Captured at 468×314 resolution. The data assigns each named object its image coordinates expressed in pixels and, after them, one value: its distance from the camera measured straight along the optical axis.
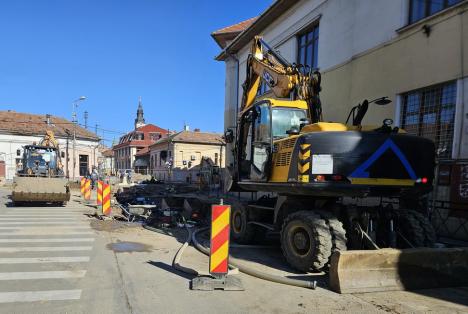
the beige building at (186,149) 60.56
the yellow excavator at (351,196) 6.14
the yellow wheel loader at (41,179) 17.66
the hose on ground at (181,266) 6.76
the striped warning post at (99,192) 15.01
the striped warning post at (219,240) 6.11
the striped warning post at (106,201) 14.52
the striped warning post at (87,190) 22.12
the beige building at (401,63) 10.01
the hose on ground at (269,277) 6.09
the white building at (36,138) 54.50
